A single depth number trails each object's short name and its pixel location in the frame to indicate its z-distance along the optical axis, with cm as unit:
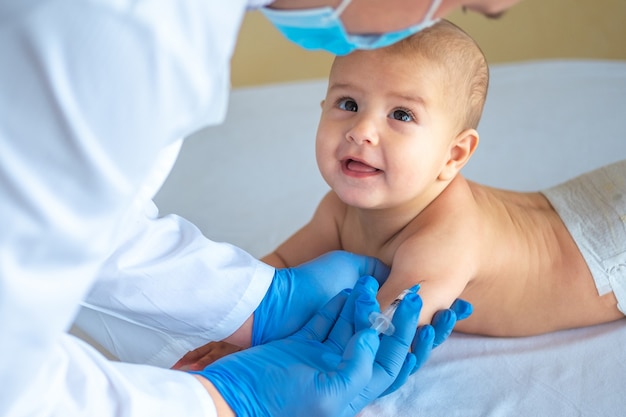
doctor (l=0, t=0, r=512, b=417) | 59
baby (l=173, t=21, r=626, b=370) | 106
